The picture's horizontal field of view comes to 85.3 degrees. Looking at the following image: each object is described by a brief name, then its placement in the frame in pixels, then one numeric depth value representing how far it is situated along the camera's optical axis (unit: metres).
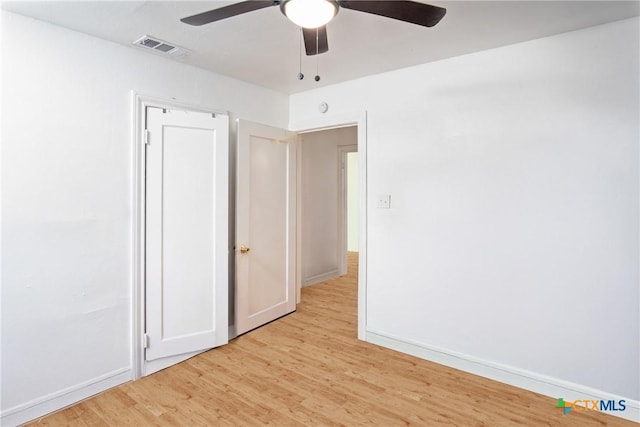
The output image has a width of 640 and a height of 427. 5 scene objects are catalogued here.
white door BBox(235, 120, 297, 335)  3.36
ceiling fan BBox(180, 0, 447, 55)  1.45
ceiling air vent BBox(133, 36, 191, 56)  2.49
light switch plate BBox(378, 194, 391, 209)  3.17
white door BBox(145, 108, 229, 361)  2.76
